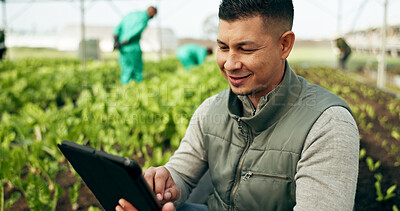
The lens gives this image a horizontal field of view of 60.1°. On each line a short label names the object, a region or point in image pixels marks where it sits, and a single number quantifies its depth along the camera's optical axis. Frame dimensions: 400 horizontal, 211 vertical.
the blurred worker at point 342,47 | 11.44
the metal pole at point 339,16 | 13.17
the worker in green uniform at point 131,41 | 5.89
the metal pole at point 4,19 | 11.42
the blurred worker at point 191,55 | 9.04
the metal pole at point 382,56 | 6.61
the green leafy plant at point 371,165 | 2.67
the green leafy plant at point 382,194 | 2.27
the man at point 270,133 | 1.07
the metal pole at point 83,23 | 8.09
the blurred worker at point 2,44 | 10.54
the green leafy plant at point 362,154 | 2.87
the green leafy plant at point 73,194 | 2.04
